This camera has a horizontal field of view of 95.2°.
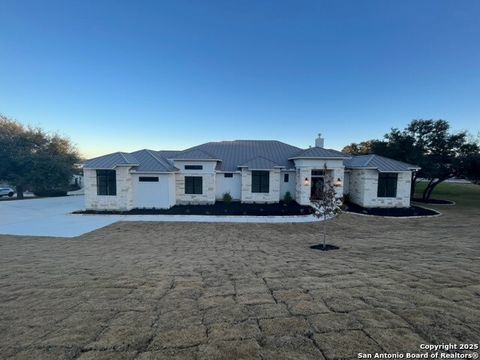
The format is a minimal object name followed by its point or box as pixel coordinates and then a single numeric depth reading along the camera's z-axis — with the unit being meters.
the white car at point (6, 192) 25.92
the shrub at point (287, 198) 19.28
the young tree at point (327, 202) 8.58
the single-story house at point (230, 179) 16.28
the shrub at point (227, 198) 18.95
